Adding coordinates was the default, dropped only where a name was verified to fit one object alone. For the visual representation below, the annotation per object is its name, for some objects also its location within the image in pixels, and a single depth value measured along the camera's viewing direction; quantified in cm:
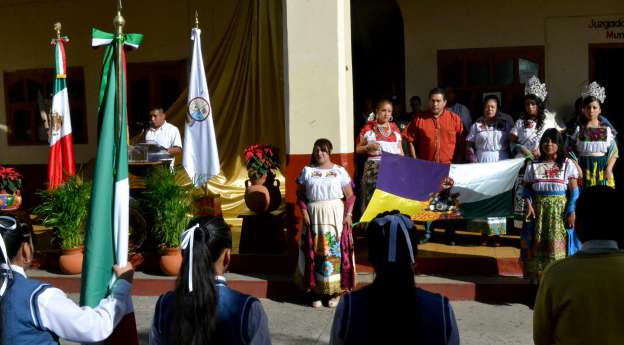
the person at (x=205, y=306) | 266
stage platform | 737
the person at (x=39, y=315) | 281
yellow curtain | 1094
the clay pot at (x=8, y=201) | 895
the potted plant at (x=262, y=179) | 846
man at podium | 1012
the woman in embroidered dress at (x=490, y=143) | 854
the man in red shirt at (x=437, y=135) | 866
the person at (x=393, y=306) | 259
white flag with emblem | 862
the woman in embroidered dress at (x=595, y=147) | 768
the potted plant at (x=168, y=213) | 807
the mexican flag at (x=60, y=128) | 976
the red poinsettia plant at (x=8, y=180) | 902
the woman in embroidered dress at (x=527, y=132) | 838
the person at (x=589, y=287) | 278
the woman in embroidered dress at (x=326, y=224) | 711
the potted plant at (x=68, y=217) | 827
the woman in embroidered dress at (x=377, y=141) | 819
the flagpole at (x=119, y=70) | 385
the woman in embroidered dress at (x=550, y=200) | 686
